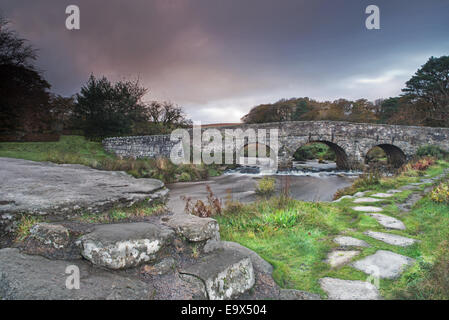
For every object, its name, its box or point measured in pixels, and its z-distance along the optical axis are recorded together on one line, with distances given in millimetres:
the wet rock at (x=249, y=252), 2311
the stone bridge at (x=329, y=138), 17297
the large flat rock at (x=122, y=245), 1869
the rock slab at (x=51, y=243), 2041
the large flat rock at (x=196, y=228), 2361
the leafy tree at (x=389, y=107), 35938
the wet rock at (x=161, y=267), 1939
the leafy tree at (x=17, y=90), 12766
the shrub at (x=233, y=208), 5024
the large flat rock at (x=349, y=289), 1908
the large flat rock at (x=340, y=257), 2565
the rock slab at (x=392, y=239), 3021
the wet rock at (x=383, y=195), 5849
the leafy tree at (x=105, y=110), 17953
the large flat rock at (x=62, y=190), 3023
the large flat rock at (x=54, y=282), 1448
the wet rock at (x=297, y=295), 1868
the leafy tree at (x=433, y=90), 28422
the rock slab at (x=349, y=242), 3033
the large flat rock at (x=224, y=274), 1804
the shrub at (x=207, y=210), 4520
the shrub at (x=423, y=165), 11110
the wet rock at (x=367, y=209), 4703
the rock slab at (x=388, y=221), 3710
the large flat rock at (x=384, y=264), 2254
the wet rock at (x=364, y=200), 5509
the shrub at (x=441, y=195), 4520
